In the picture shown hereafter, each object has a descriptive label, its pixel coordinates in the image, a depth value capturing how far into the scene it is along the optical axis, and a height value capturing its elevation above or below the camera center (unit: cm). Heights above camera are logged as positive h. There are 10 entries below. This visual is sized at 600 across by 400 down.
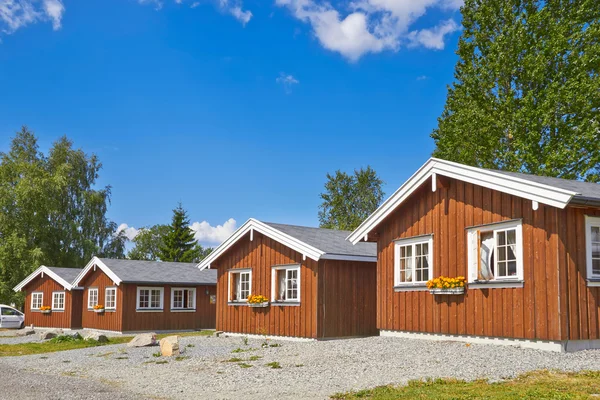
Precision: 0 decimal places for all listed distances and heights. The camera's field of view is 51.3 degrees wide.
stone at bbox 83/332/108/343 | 2440 -274
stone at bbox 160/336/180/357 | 1690 -213
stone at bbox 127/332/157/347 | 2027 -236
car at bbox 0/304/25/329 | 3809 -311
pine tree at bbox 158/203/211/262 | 6806 +296
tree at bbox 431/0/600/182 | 2917 +871
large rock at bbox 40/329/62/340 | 2669 -290
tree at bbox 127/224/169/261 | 8850 +379
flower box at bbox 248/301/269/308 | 2214 -126
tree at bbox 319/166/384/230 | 6850 +810
